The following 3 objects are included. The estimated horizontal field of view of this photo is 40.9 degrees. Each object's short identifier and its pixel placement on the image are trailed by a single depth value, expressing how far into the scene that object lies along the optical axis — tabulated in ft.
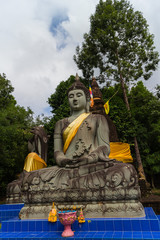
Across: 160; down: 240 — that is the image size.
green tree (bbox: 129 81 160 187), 53.52
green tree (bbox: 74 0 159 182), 55.47
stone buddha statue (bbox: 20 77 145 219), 15.16
